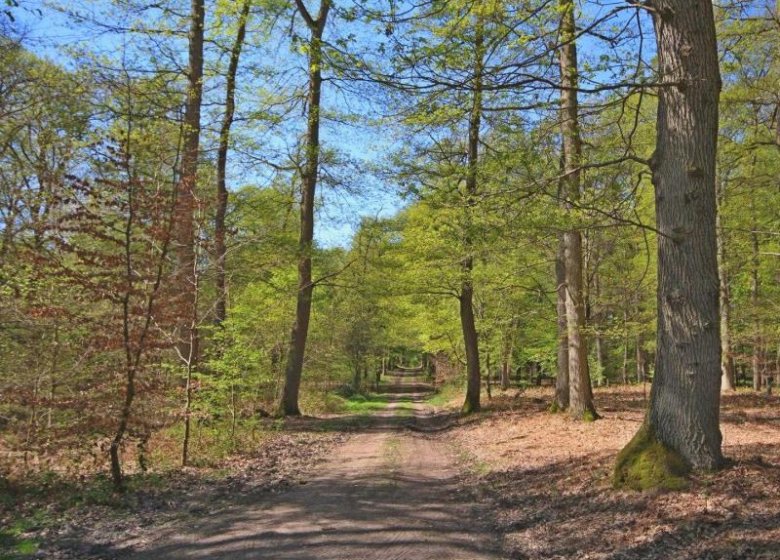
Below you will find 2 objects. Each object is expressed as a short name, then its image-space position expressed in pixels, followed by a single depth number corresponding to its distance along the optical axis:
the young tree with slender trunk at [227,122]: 14.32
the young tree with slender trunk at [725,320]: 19.43
